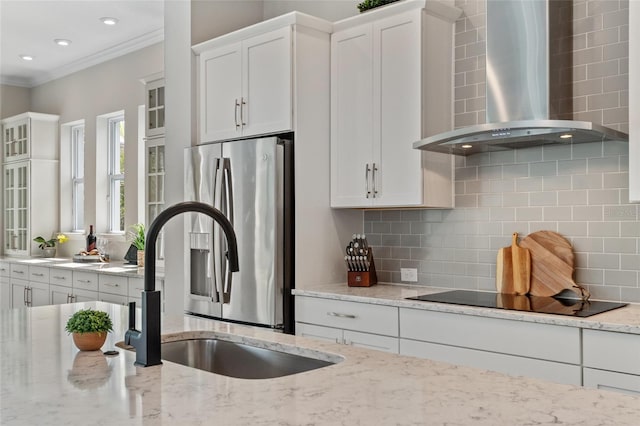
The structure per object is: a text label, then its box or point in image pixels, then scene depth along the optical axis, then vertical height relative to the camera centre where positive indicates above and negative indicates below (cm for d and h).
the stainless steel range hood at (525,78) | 294 +64
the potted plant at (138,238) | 570 -24
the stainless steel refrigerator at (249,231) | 363 -11
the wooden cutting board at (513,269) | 319 -29
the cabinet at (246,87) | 372 +78
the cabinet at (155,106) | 552 +94
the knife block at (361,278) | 368 -38
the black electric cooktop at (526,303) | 265 -41
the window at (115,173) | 706 +45
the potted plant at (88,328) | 176 -32
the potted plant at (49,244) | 752 -36
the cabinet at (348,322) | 313 -57
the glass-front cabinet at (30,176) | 763 +46
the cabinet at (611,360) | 232 -55
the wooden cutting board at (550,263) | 306 -25
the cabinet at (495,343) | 250 -56
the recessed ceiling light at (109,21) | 587 +179
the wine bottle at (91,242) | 680 -30
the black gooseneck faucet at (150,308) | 161 -24
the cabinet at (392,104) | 340 +60
